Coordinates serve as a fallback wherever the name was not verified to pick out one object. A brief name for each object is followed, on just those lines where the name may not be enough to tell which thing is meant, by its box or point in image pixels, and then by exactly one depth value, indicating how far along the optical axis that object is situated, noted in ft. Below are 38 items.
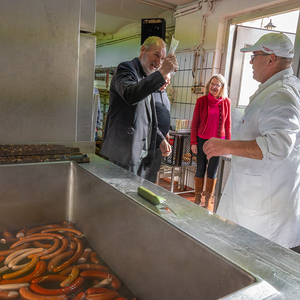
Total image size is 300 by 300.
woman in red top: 11.51
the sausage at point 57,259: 2.71
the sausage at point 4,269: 2.63
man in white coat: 4.14
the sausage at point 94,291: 2.41
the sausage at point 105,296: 2.34
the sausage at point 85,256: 2.92
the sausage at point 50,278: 2.53
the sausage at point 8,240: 3.11
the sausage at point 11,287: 2.36
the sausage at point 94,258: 2.95
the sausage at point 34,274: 2.47
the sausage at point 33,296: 2.27
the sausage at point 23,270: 2.54
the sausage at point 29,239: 3.03
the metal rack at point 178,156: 12.34
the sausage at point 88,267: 2.70
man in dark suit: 5.69
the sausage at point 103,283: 2.55
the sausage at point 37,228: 3.42
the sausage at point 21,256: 2.70
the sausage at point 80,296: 2.32
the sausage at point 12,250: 2.86
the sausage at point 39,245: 3.05
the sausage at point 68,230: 3.41
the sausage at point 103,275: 2.61
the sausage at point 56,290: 2.34
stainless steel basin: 1.76
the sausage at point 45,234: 3.20
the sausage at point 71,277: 2.48
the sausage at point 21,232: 3.27
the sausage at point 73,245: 3.08
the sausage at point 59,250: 2.85
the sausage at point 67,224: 3.68
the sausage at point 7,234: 3.22
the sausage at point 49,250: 2.87
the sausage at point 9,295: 2.29
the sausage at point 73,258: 2.70
